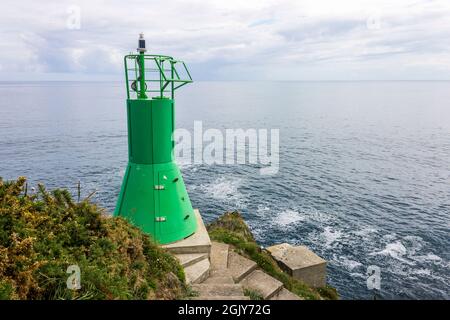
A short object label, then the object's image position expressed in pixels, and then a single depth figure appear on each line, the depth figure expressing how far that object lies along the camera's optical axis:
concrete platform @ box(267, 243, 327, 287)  18.30
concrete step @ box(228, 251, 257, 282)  12.45
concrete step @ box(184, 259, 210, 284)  10.67
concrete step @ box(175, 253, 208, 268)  11.16
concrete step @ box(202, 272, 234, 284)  10.99
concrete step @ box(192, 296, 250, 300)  8.82
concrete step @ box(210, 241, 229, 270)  12.60
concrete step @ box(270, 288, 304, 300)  11.87
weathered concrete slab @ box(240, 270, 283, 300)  11.64
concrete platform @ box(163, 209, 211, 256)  11.62
